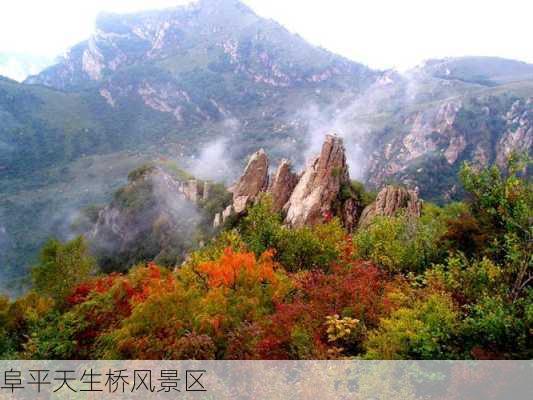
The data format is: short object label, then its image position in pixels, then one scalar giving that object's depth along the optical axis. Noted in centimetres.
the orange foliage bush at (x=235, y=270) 2931
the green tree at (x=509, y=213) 1673
